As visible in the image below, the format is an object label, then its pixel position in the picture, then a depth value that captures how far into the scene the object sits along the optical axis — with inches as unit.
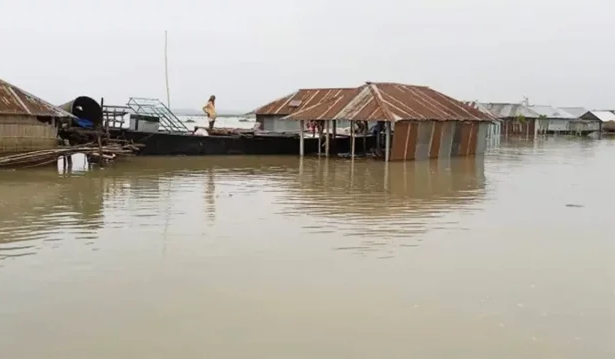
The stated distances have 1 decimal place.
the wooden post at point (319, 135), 1045.2
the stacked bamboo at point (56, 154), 712.4
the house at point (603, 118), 2578.7
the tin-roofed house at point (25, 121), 717.7
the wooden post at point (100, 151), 778.2
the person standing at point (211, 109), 999.6
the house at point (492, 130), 1935.0
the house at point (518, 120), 2353.6
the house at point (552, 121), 2475.4
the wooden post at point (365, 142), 1110.1
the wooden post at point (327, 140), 1043.4
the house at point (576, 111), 2737.7
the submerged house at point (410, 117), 949.8
